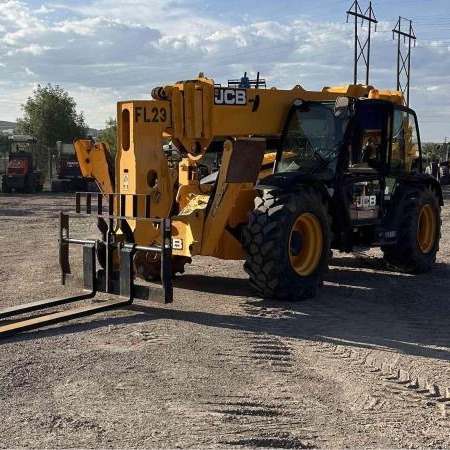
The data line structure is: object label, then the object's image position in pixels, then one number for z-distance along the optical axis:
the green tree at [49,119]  45.75
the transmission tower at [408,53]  45.91
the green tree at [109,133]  47.38
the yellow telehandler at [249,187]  7.51
